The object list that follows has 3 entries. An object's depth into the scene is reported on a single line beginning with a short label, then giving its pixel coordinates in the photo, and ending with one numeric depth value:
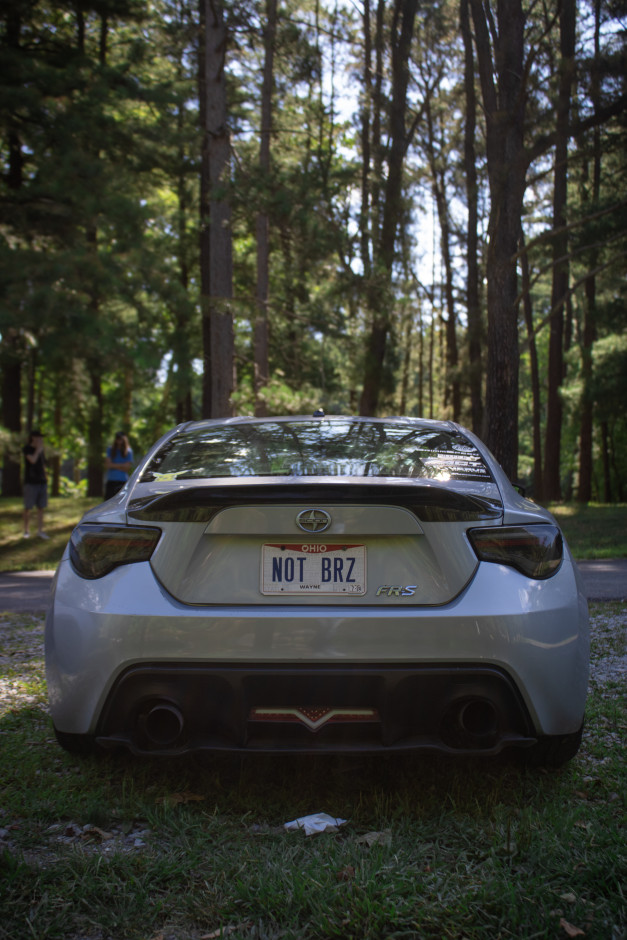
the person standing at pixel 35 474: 14.08
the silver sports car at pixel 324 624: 2.61
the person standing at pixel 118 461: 13.56
